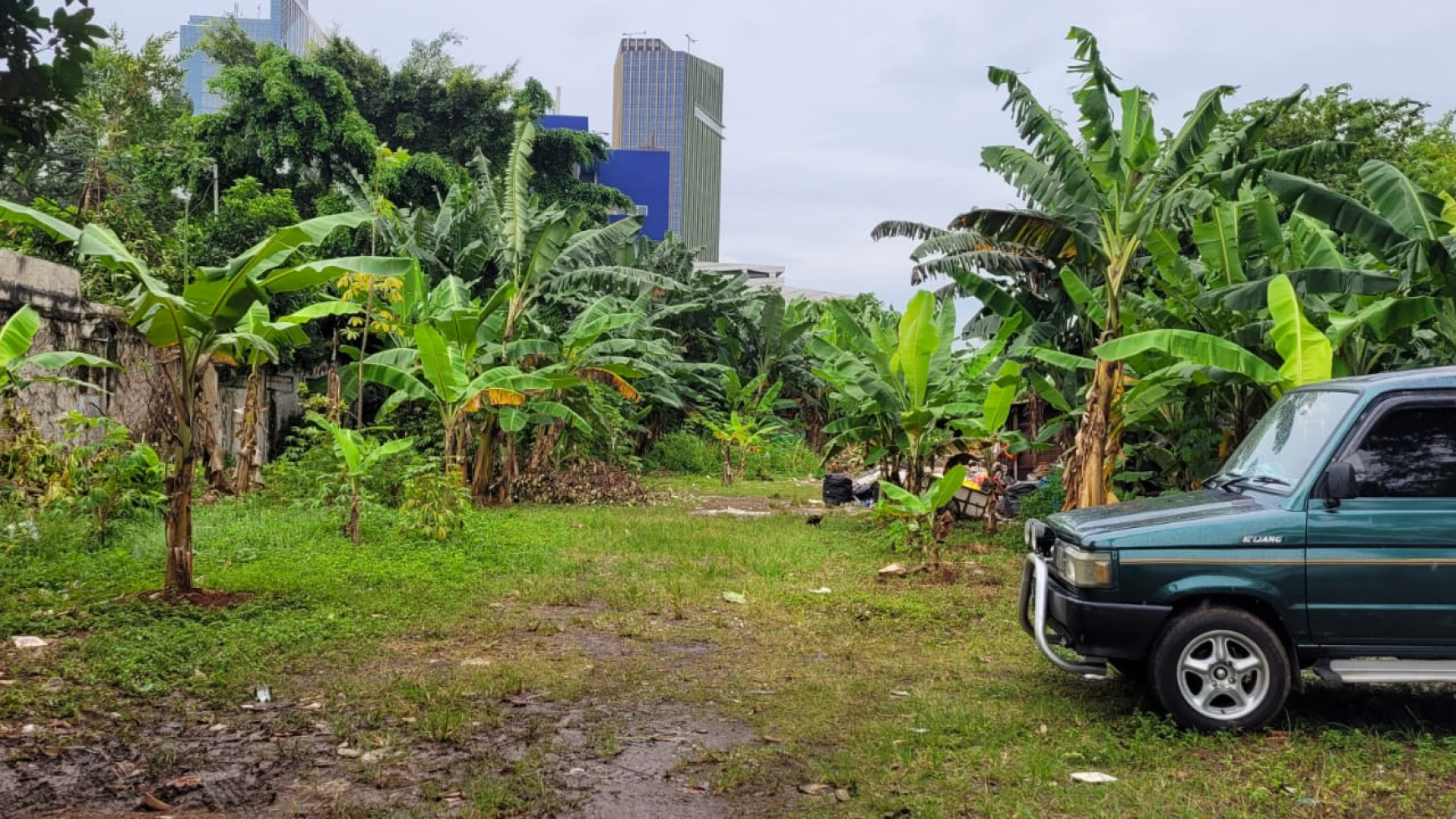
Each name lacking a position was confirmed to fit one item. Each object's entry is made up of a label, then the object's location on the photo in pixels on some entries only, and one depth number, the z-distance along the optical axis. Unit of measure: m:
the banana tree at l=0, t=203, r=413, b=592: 6.50
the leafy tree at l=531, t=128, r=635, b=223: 35.22
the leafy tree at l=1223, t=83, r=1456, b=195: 22.19
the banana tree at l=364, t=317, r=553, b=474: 11.52
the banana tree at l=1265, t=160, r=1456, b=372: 7.38
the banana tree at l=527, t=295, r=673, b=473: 13.85
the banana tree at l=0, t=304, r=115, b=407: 7.32
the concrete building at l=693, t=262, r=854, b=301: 56.28
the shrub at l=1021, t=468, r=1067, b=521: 12.53
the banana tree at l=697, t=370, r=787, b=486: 20.02
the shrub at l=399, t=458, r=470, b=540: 10.20
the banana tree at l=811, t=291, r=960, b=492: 11.60
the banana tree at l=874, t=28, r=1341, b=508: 9.34
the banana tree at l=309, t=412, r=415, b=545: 9.23
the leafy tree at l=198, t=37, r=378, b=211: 25.91
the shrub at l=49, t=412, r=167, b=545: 8.50
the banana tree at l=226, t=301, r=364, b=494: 7.65
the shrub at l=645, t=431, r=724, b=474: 22.17
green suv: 4.84
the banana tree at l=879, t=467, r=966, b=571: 8.91
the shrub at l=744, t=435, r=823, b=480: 22.78
